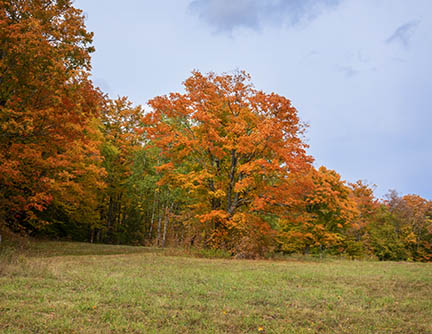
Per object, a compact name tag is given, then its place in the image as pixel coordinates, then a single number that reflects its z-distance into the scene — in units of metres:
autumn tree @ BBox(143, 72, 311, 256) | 16.89
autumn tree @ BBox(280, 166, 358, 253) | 23.12
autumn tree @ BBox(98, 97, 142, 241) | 30.28
